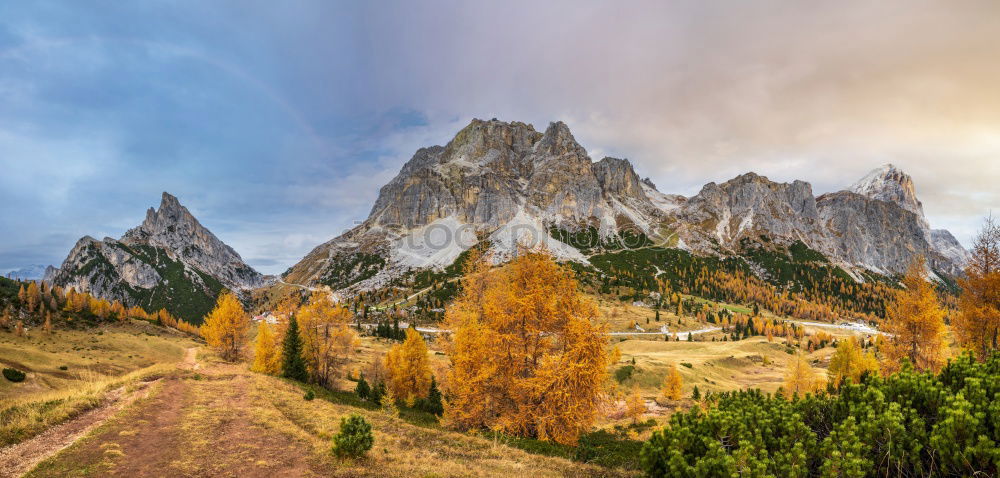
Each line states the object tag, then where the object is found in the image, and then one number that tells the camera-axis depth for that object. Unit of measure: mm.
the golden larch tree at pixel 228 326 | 54562
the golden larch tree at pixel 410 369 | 47750
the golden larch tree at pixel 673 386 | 53688
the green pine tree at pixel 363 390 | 38500
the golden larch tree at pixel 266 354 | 45781
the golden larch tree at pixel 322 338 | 41844
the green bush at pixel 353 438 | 14453
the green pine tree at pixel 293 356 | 39197
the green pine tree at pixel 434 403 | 39438
